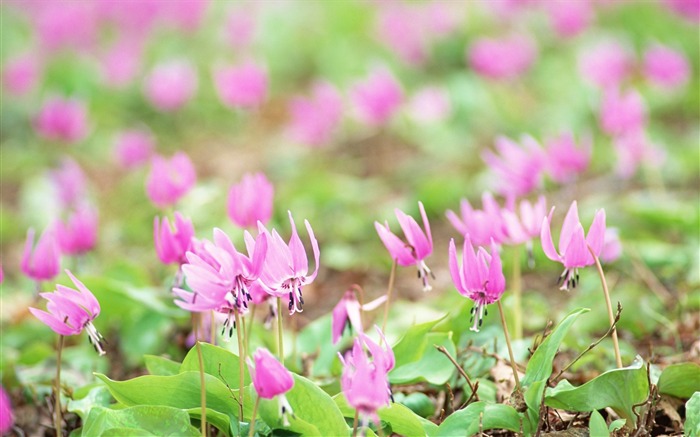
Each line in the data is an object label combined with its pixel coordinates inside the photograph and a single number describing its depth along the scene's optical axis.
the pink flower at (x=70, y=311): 3.79
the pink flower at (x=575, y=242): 3.88
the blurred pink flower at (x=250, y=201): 5.11
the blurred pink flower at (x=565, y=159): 6.64
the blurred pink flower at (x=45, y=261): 4.95
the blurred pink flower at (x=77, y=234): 6.00
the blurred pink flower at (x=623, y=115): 7.79
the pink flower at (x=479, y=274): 3.83
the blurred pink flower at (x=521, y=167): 6.04
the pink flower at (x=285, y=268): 3.68
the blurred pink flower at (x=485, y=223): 4.75
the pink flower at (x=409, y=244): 4.16
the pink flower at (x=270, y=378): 3.31
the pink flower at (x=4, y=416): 4.37
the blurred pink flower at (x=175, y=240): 4.39
